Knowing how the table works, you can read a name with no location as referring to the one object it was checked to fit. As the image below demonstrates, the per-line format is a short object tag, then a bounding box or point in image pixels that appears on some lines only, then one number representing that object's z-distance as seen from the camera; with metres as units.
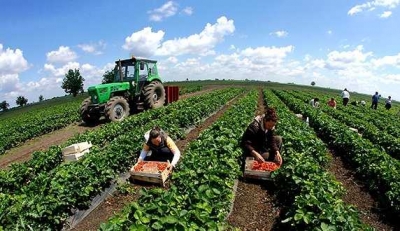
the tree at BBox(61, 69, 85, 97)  58.72
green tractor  15.04
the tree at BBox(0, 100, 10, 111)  93.07
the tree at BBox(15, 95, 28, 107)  88.86
